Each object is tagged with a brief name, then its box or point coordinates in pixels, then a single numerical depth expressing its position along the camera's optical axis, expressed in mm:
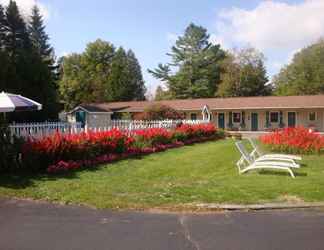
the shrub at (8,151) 10312
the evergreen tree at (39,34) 68500
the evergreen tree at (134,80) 68975
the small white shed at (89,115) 41125
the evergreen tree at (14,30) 53031
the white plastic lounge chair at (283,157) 11656
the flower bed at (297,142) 14562
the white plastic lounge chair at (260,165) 10070
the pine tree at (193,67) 63781
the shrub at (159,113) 34562
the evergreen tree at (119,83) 64812
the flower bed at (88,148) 10711
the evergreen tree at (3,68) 29131
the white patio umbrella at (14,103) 11255
